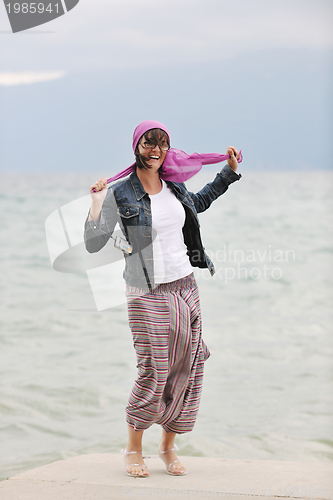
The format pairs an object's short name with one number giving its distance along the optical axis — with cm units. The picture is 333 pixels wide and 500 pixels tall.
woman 456
